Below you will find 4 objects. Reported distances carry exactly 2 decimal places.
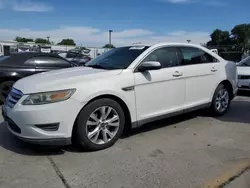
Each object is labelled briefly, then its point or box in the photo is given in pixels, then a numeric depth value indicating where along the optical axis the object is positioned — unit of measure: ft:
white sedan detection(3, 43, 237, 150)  8.41
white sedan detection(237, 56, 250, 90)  19.06
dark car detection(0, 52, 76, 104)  16.16
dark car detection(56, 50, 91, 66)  40.87
